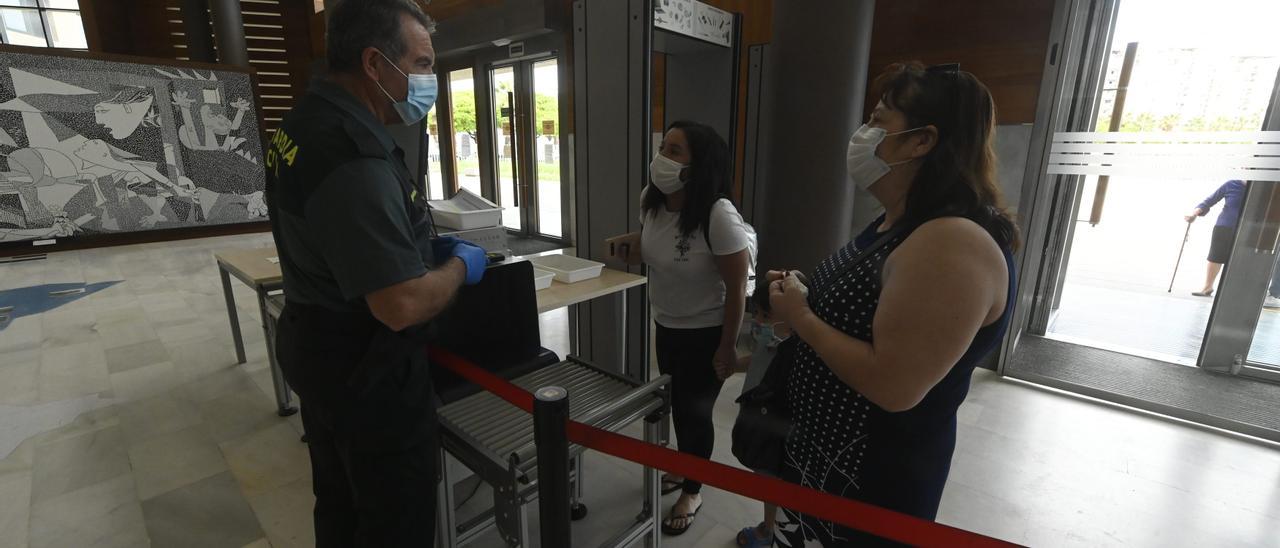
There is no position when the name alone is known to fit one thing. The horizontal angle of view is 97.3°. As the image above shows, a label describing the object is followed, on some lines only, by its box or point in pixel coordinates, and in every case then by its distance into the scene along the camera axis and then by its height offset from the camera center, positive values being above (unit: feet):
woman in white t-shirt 6.10 -1.43
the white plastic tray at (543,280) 7.78 -1.93
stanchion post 3.37 -1.97
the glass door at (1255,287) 8.87 -2.42
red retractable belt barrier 2.88 -1.95
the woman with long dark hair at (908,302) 2.92 -0.88
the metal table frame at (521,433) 4.35 -2.54
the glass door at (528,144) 22.12 -0.24
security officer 3.53 -0.90
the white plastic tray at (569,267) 8.20 -1.90
